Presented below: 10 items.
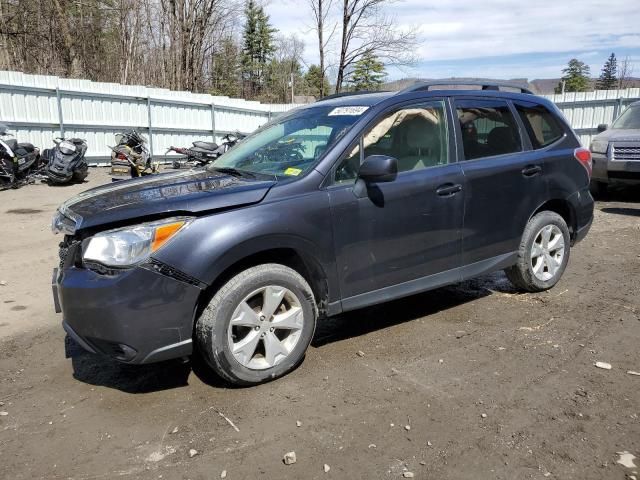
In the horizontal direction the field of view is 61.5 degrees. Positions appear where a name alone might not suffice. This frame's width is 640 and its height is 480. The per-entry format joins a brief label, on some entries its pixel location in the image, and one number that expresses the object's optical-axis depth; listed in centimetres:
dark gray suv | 310
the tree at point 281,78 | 6331
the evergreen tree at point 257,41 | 6531
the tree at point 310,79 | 6438
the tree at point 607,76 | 6729
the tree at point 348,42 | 2052
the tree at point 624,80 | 3495
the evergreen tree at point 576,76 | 7396
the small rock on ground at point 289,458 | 274
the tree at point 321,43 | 2096
